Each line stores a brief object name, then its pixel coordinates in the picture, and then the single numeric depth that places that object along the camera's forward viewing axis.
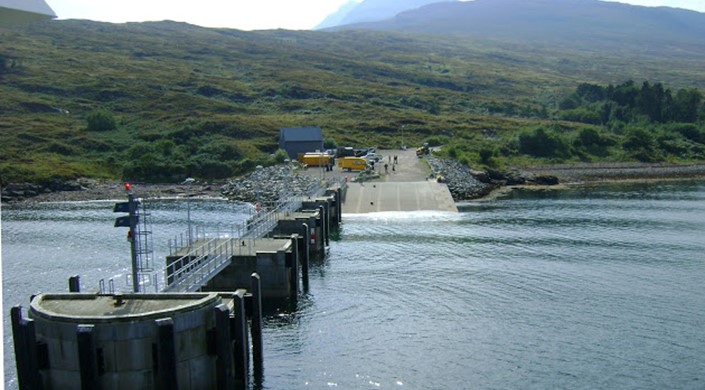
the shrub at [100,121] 116.19
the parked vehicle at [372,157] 91.78
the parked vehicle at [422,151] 99.86
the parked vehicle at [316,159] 88.25
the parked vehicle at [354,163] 86.06
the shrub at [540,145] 111.25
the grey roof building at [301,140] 98.06
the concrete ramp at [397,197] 68.69
